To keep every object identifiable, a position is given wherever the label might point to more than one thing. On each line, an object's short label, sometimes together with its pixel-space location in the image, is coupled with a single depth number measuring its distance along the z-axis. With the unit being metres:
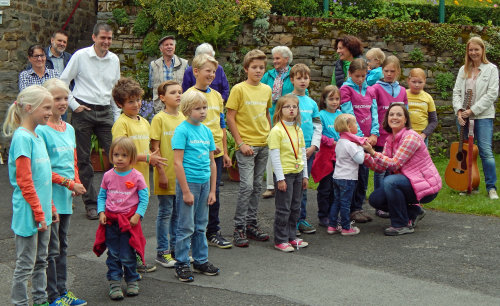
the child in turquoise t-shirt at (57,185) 4.77
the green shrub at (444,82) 12.39
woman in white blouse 8.62
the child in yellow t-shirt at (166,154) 5.76
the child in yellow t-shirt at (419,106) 8.09
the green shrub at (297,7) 12.97
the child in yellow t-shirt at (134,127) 5.61
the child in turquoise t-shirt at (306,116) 6.95
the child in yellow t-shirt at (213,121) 6.16
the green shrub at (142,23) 12.82
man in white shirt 7.55
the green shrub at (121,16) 13.01
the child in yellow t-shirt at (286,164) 6.33
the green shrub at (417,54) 12.46
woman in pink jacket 6.94
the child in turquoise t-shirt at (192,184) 5.36
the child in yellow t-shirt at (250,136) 6.55
